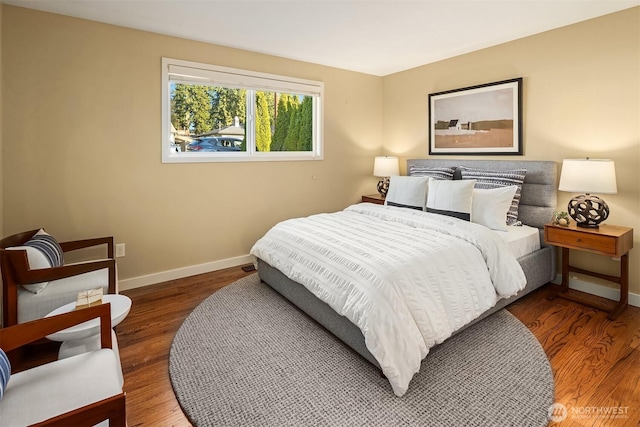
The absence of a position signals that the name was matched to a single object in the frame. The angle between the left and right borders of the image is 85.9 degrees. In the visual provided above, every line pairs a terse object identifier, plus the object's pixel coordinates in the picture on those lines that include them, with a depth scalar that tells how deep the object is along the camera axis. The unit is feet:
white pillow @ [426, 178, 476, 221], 10.36
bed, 8.23
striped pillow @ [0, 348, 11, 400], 3.78
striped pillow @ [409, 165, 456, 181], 12.66
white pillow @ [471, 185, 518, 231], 10.05
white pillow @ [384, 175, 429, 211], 11.82
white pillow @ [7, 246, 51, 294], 6.89
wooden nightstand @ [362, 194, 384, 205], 14.74
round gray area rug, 5.53
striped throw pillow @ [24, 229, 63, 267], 7.37
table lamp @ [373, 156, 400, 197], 15.15
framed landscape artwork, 11.66
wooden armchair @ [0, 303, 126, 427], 3.65
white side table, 5.64
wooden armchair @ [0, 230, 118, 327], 6.61
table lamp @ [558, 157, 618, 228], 8.77
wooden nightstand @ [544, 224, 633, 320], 8.59
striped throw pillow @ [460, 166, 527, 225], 10.84
